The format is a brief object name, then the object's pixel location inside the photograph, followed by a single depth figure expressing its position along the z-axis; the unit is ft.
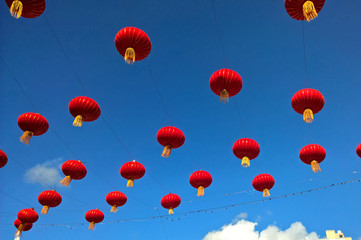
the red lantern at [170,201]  30.19
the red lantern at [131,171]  26.81
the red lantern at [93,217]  32.68
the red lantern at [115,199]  30.42
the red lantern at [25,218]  31.35
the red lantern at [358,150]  26.67
